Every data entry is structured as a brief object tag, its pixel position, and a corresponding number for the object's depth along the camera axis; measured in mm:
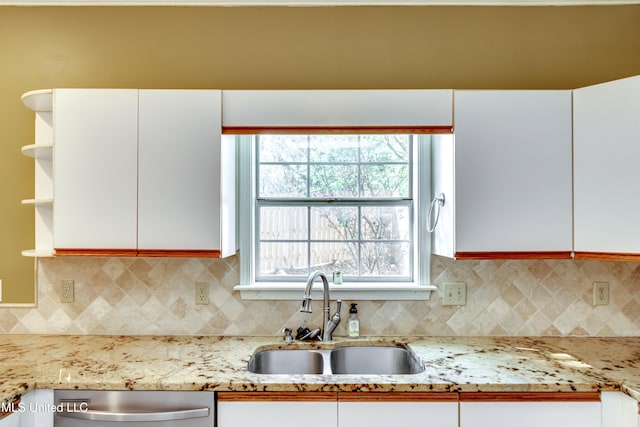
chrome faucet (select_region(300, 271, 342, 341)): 2082
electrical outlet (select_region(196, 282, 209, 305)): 2238
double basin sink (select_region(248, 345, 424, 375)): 2041
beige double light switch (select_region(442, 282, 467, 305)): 2227
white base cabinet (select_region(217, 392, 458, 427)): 1597
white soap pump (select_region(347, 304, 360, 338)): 2170
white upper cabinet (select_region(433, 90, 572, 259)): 1896
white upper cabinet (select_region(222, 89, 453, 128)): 1926
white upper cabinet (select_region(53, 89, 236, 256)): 1910
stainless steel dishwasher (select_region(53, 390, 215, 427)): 1591
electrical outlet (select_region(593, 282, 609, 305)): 2209
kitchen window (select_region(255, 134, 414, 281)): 2355
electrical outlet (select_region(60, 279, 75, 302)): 2238
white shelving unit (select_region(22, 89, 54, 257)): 2193
